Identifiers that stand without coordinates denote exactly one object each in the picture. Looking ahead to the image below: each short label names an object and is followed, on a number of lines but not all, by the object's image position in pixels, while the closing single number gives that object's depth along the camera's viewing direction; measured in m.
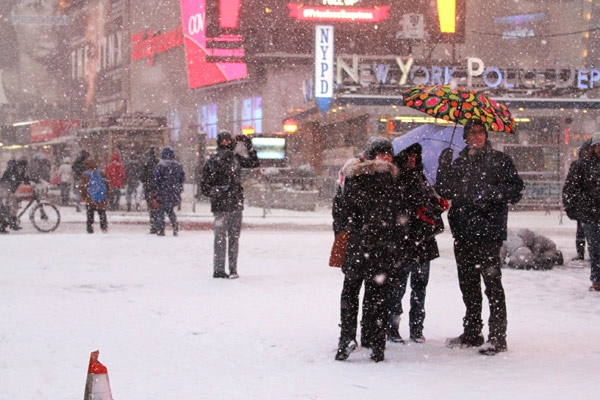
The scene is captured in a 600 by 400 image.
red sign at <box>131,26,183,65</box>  54.91
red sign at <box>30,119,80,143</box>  50.25
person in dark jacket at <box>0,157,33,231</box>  17.02
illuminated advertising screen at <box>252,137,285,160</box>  35.03
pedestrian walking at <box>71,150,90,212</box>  24.38
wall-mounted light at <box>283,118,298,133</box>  35.09
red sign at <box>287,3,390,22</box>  40.00
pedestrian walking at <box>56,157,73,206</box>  27.62
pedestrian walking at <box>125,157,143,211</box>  25.19
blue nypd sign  29.31
